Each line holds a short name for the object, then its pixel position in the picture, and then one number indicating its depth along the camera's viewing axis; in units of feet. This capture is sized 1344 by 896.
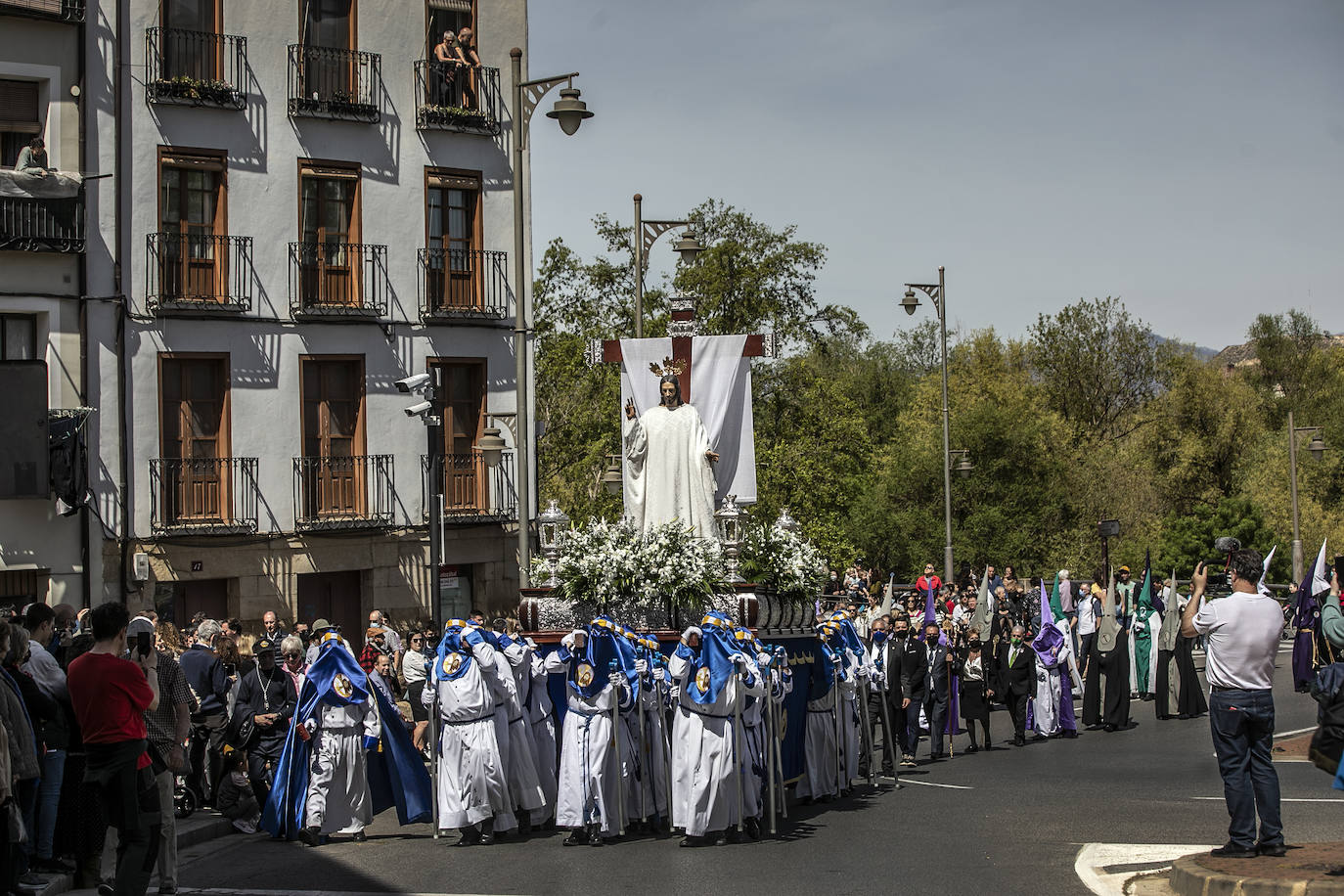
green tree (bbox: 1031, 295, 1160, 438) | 208.13
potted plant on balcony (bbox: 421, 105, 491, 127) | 95.91
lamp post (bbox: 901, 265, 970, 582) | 119.65
